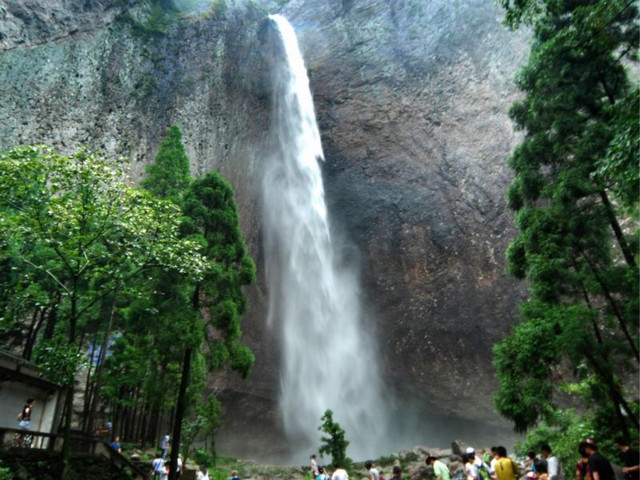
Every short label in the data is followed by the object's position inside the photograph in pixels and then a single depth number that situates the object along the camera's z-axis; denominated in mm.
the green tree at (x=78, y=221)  9555
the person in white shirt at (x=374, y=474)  9703
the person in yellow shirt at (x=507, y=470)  7207
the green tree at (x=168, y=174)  18703
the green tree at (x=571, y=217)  8422
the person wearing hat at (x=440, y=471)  7901
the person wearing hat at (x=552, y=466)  7375
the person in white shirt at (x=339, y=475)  9617
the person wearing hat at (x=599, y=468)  5637
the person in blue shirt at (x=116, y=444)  14172
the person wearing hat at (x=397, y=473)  8070
